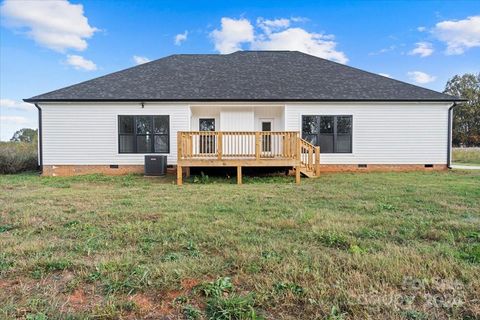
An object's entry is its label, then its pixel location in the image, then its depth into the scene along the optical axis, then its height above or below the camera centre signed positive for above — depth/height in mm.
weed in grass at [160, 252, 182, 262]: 3012 -1166
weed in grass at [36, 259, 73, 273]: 2819 -1170
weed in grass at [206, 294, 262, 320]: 2031 -1174
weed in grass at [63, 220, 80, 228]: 4305 -1165
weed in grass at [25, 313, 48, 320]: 1980 -1174
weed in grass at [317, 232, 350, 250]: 3430 -1143
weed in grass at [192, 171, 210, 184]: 9852 -1125
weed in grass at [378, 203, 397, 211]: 5258 -1116
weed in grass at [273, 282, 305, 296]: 2342 -1170
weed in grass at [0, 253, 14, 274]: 2814 -1166
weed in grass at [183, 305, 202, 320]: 2053 -1201
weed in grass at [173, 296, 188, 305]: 2244 -1201
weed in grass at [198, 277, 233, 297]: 2335 -1169
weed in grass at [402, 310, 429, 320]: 2016 -1186
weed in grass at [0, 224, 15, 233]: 4109 -1172
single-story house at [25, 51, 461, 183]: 11781 +1194
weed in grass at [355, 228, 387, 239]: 3736 -1144
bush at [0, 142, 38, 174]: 12258 -556
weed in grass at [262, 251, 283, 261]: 2973 -1148
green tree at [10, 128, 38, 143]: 52866 +2728
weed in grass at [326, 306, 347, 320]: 1995 -1177
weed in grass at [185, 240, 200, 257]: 3168 -1171
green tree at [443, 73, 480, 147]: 48156 +5705
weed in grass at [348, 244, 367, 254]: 3155 -1139
